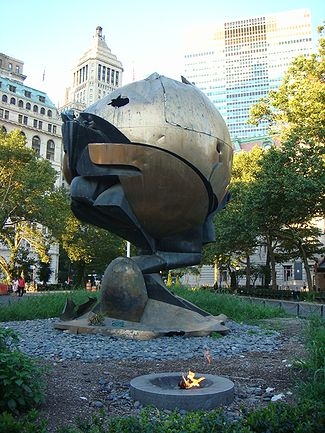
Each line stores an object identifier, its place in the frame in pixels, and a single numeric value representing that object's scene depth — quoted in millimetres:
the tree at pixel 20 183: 34938
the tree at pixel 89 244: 44844
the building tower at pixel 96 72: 150125
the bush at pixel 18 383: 4789
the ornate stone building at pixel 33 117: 75438
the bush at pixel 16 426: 3777
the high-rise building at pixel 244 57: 120688
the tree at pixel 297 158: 28359
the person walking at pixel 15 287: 37581
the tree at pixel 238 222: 33469
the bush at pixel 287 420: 3951
